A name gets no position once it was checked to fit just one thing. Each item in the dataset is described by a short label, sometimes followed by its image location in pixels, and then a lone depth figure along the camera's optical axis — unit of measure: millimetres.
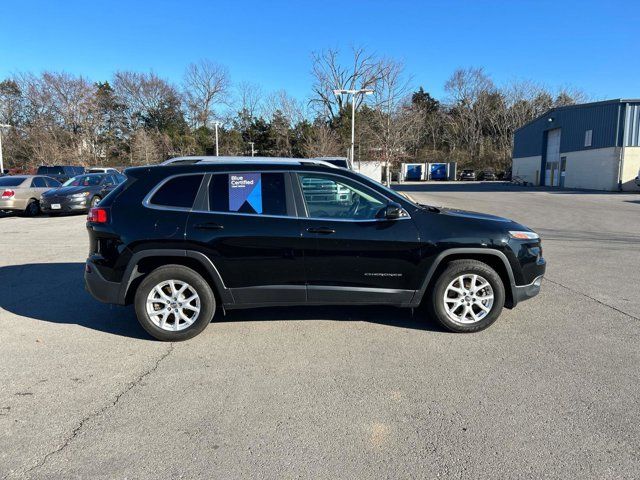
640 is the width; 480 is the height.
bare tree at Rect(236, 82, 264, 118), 59750
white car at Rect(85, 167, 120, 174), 26656
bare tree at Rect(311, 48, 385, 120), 56062
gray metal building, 32812
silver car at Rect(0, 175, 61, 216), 16594
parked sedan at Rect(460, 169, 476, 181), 62625
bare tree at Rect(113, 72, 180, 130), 62156
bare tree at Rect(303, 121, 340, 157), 38375
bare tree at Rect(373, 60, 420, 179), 33625
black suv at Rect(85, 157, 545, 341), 4605
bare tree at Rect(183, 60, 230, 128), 62031
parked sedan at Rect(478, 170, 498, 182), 64938
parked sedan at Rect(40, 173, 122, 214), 16656
